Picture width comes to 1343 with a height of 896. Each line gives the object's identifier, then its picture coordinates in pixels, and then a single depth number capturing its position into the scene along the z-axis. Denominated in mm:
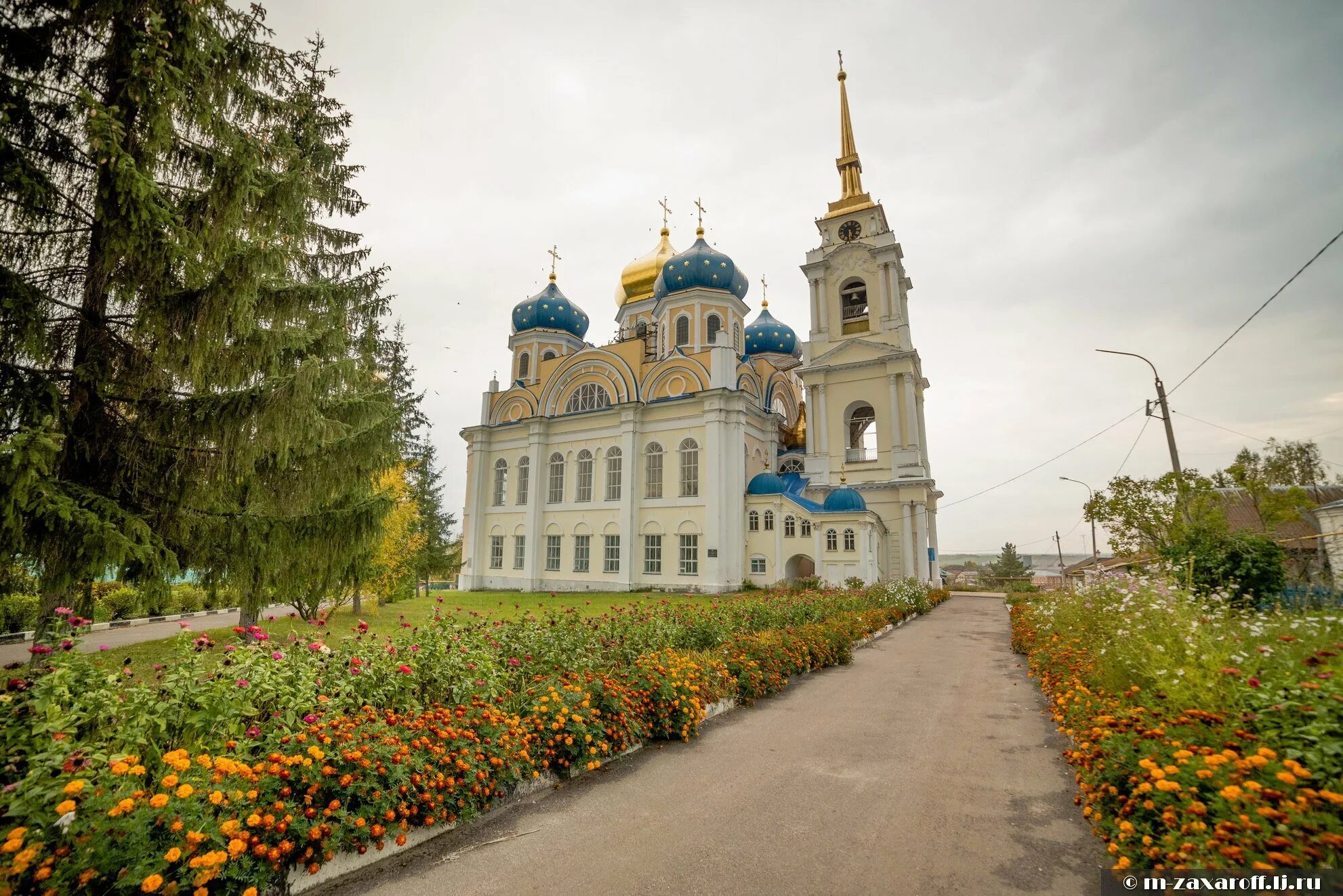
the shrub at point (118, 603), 15375
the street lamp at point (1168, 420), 12562
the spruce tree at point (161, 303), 5398
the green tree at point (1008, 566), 61344
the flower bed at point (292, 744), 2865
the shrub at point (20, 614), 12820
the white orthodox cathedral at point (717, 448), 26000
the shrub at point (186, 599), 18094
